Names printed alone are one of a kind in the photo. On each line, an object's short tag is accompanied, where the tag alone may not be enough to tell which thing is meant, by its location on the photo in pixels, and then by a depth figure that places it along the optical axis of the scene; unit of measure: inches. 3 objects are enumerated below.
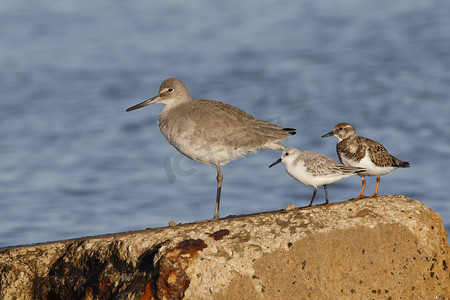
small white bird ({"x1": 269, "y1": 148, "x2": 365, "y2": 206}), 669.3
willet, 756.6
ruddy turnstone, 695.7
